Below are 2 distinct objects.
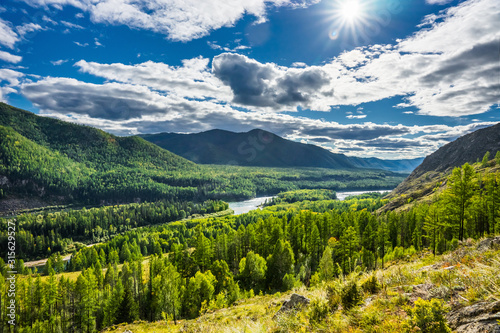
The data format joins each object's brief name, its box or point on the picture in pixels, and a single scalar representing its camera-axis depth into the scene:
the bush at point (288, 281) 47.06
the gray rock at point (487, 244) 14.65
